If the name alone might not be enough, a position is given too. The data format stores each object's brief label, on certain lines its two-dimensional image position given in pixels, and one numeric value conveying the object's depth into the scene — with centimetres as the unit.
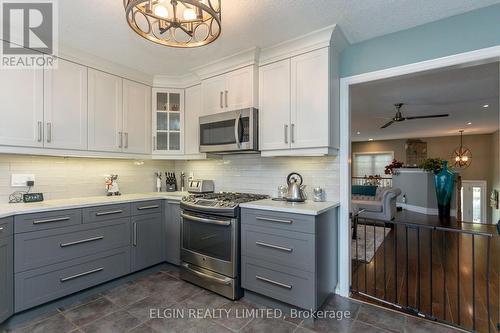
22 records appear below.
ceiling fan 486
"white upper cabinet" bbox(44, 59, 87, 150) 240
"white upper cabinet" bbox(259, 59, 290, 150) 249
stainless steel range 234
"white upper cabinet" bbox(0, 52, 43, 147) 215
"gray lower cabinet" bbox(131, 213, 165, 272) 277
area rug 350
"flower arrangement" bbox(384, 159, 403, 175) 796
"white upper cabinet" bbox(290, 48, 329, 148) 226
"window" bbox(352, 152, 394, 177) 1050
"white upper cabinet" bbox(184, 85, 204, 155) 328
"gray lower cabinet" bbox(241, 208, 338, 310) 201
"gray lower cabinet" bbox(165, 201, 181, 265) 294
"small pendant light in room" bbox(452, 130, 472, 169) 903
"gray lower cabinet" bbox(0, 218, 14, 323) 183
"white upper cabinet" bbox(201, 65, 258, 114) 267
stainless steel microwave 264
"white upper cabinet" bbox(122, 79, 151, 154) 304
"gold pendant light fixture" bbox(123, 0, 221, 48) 128
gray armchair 556
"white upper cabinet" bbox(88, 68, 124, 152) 273
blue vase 595
